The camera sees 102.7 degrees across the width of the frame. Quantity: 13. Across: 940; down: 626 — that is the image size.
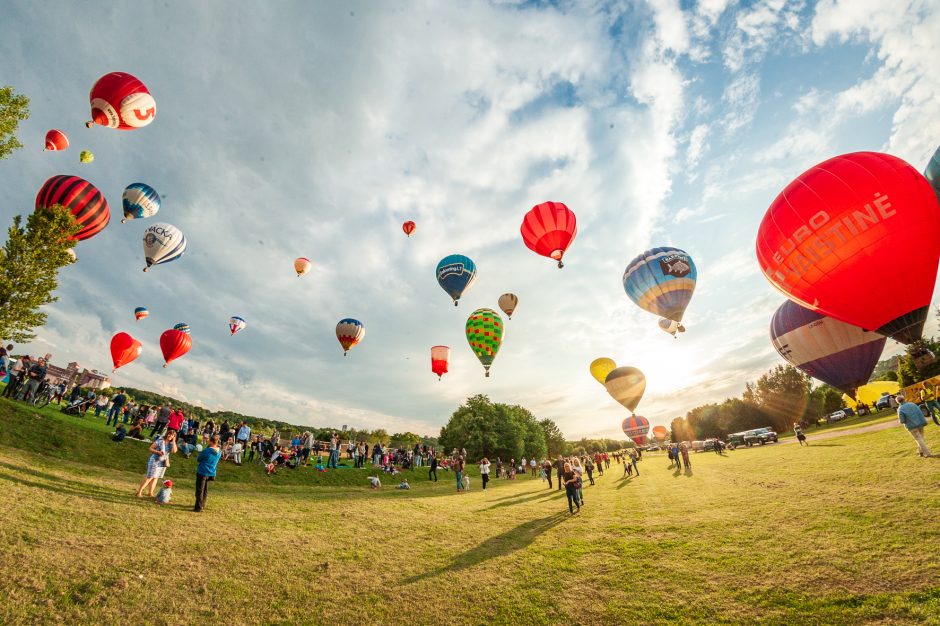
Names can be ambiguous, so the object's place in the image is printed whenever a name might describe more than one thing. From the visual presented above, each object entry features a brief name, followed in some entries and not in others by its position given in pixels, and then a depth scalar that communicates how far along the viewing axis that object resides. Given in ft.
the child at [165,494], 33.32
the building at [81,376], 90.87
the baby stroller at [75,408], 67.67
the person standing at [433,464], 86.38
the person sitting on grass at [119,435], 56.99
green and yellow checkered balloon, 98.89
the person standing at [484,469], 73.31
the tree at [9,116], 55.93
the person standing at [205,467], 32.17
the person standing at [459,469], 69.37
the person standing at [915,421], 38.63
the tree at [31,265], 57.00
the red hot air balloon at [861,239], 46.62
